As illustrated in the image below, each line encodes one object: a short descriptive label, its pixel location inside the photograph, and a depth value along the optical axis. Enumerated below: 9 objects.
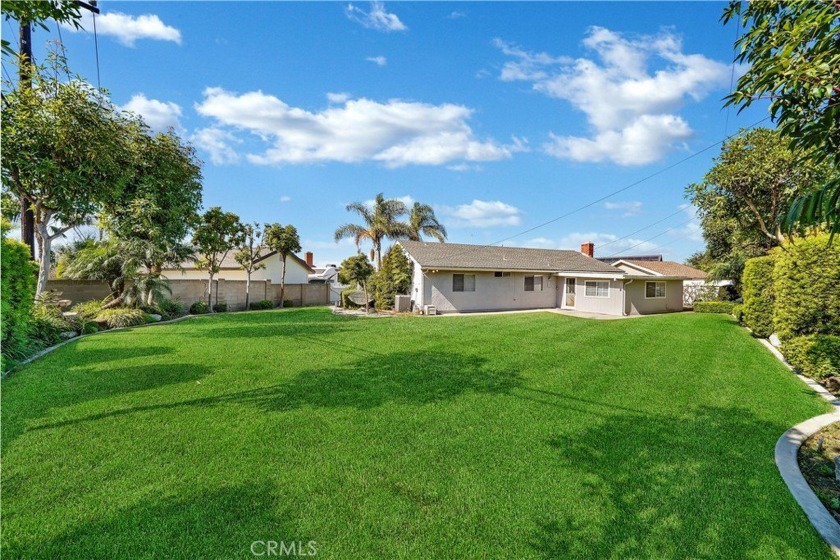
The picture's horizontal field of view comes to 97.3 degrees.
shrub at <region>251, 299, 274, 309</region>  24.45
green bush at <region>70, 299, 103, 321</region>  14.04
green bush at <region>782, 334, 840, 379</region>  7.52
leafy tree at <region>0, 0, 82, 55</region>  4.15
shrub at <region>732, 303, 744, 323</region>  15.98
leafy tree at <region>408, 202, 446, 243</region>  31.23
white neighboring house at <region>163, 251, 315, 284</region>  29.82
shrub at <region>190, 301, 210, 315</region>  20.45
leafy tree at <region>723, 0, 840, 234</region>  2.59
